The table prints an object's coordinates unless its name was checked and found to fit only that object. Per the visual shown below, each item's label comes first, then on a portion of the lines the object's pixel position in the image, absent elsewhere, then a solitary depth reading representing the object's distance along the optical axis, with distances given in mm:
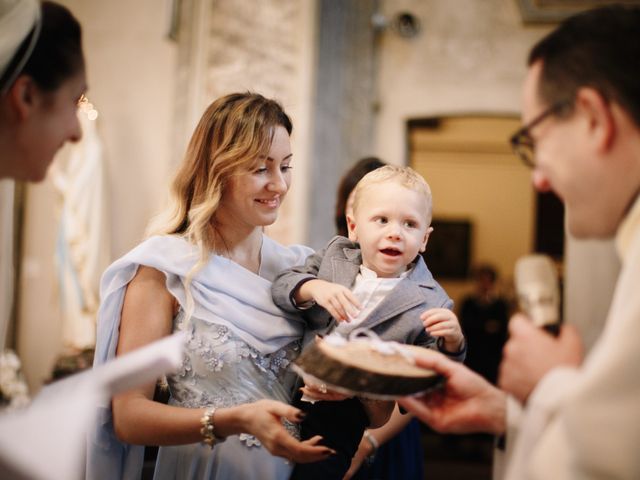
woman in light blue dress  2004
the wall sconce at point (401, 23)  6633
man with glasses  1190
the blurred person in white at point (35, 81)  1395
